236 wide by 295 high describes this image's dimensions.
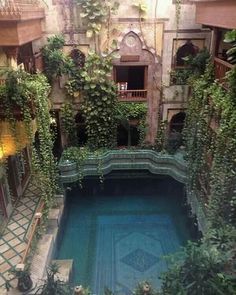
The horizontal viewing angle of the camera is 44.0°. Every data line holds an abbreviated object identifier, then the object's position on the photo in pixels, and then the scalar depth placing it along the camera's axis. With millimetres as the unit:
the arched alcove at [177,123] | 14307
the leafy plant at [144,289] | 7070
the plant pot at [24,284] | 7695
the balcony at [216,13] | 7891
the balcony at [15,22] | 7613
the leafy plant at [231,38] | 6629
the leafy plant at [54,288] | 7176
